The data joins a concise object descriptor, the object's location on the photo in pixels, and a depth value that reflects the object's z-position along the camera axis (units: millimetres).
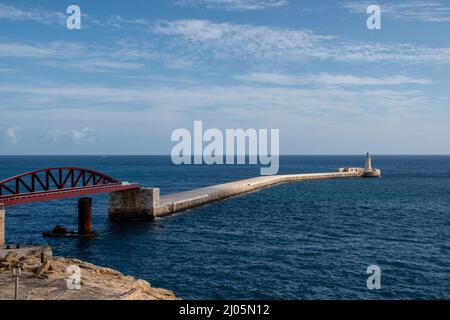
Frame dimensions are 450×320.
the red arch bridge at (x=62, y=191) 41094
